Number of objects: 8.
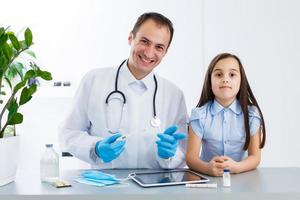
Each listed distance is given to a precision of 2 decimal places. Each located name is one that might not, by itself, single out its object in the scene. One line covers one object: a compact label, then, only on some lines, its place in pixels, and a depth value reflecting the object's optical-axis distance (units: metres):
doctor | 1.63
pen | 1.05
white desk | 0.97
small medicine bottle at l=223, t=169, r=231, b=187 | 1.06
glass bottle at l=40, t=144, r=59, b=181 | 1.16
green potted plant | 1.11
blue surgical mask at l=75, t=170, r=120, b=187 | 1.10
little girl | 1.42
